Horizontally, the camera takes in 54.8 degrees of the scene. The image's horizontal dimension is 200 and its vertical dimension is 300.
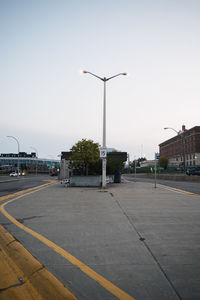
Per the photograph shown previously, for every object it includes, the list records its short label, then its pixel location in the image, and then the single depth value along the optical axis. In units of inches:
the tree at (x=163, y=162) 4008.6
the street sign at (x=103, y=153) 554.3
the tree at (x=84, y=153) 622.5
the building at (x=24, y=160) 5556.1
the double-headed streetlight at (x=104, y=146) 560.8
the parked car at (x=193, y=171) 1296.0
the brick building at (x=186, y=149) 3063.5
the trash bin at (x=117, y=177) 838.4
